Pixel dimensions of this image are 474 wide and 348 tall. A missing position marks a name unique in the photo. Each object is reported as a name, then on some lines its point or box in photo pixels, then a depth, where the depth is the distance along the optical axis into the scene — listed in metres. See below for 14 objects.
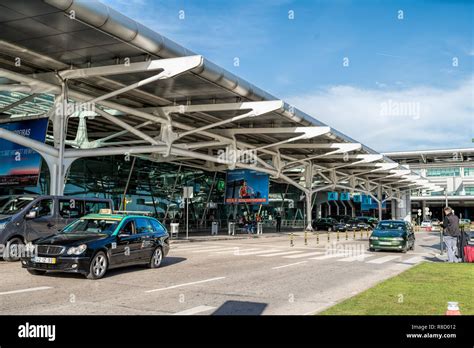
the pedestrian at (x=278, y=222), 46.47
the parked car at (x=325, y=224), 56.00
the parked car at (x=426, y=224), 68.09
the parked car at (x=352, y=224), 55.81
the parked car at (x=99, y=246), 10.82
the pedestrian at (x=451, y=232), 16.03
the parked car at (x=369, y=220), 60.25
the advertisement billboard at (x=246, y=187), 38.78
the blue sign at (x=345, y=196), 64.64
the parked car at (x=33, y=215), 13.98
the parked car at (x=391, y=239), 21.67
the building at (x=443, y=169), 98.81
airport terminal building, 17.12
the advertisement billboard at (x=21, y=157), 20.86
